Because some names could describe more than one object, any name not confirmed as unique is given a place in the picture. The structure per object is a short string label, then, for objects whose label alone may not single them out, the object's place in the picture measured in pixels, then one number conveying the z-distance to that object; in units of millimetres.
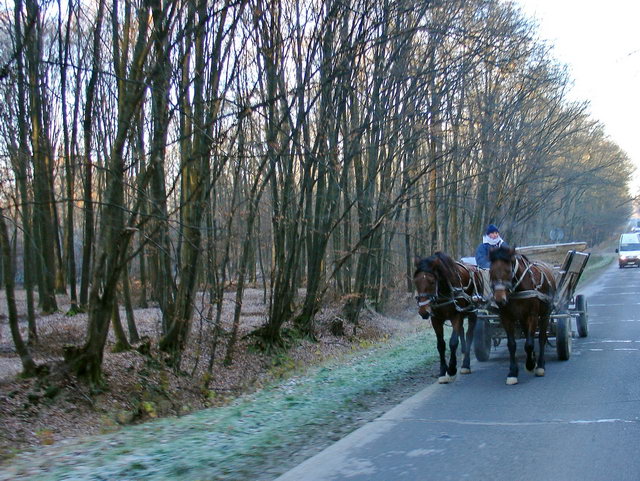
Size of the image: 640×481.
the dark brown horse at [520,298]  10353
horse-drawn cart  11867
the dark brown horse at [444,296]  10344
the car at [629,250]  53094
